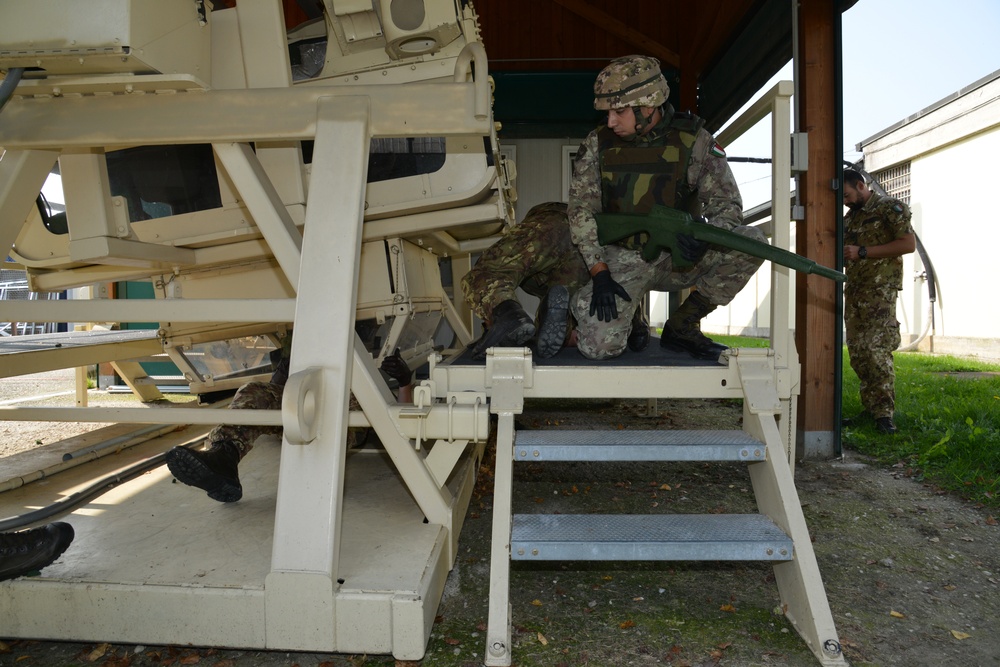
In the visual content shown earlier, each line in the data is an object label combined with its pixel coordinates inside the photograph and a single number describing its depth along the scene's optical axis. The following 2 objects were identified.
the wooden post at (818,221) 4.03
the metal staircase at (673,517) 1.87
